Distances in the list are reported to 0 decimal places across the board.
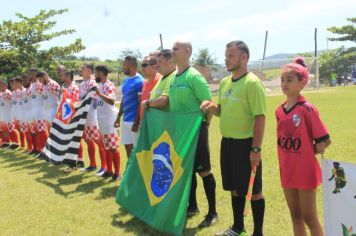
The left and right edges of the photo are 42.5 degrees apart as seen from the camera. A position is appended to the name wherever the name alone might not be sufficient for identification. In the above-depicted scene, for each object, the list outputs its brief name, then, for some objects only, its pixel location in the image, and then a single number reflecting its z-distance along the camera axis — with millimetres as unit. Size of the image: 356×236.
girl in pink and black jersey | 4000
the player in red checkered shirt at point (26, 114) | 12250
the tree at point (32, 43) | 24547
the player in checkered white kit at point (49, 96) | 10828
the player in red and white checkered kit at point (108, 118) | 8289
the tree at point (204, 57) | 65125
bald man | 5336
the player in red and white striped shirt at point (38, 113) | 11523
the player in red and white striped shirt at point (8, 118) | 13764
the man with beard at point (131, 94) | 7441
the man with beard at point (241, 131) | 4566
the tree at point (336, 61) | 52806
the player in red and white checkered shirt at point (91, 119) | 8797
